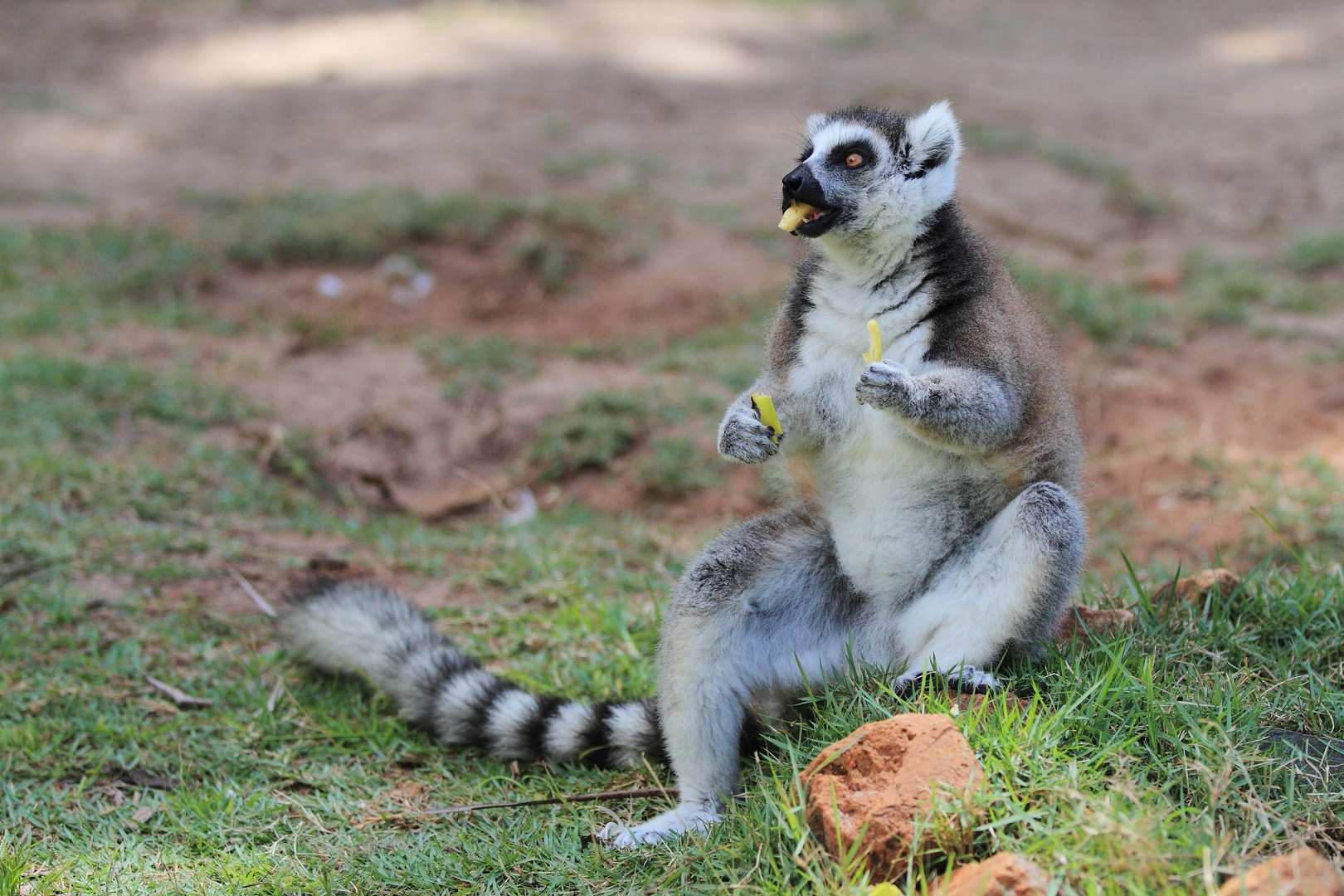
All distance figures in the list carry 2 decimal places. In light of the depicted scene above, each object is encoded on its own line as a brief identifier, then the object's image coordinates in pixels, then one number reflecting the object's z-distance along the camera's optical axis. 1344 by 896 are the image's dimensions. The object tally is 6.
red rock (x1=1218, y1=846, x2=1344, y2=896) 3.94
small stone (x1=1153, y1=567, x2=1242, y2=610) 6.98
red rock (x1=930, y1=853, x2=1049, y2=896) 4.29
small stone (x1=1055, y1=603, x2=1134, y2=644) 6.53
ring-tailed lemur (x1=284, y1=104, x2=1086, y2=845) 5.81
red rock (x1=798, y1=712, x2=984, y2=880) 4.74
